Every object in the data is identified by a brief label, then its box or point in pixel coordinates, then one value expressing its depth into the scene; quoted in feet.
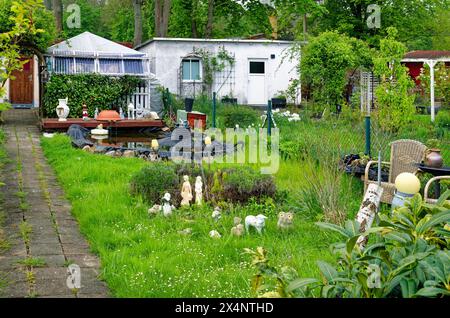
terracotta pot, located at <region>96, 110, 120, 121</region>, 58.85
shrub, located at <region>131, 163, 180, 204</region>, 28.25
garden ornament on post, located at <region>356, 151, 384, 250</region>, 20.12
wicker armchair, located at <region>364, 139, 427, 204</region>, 28.66
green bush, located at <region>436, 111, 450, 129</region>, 60.66
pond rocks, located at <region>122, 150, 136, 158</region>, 43.47
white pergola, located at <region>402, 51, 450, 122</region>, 103.75
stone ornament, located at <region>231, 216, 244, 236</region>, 22.88
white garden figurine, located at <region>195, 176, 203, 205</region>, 27.35
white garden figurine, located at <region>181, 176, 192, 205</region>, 27.12
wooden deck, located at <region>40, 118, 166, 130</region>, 57.11
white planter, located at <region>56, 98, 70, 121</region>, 59.47
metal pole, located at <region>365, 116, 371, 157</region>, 34.73
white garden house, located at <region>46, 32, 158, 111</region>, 65.92
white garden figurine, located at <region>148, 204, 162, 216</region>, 25.70
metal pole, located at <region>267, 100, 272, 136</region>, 51.00
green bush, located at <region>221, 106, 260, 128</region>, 58.18
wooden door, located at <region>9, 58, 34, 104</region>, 86.99
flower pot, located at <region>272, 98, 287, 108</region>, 85.30
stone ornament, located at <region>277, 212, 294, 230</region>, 23.80
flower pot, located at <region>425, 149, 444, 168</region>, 27.14
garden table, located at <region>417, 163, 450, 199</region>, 26.38
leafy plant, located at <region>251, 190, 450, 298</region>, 11.87
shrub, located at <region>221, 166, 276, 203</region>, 28.07
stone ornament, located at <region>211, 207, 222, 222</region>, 24.93
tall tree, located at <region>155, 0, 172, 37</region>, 94.73
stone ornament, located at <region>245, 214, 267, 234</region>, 23.31
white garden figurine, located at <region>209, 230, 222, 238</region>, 22.48
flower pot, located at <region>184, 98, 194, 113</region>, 60.59
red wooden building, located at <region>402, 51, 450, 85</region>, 111.34
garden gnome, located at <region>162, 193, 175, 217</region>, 25.64
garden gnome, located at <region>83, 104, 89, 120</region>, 60.13
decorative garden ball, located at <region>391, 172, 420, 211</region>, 16.41
